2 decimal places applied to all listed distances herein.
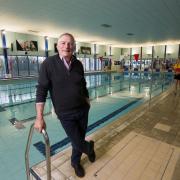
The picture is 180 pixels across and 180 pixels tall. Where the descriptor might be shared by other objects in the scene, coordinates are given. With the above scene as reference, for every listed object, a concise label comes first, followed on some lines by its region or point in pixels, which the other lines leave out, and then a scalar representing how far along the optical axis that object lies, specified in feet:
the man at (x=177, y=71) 17.61
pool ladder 3.63
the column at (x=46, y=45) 40.19
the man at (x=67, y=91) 4.30
